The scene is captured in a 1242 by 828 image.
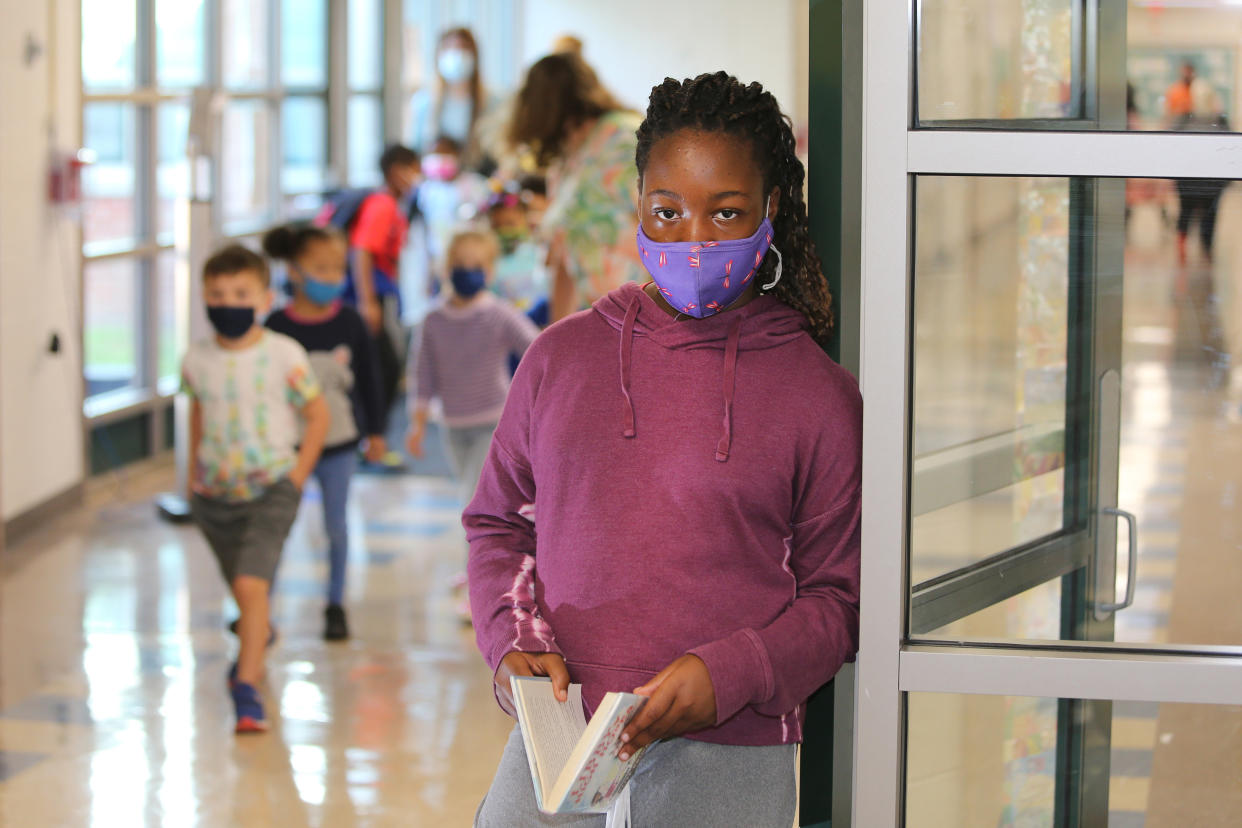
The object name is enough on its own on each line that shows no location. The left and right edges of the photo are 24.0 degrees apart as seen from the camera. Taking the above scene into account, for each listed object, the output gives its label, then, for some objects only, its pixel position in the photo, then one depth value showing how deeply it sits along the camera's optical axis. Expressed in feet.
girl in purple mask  10.65
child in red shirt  45.22
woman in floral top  26.35
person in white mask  51.58
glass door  9.98
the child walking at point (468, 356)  30.47
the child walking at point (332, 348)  28.90
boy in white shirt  24.26
